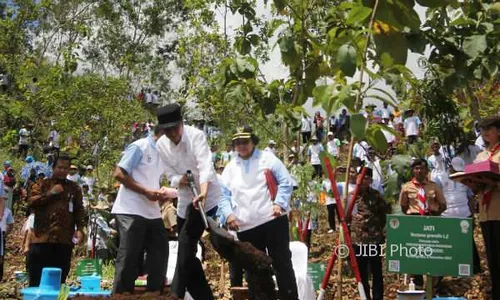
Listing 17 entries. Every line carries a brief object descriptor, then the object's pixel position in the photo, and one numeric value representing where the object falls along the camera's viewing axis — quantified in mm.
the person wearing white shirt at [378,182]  12867
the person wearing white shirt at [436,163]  12602
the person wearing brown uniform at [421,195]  9547
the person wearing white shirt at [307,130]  23375
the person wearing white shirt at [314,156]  19816
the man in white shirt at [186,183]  6223
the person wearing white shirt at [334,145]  20188
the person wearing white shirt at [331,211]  15067
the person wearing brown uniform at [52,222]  7578
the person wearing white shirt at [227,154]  17566
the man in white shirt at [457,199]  11456
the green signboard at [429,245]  6281
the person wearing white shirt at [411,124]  19483
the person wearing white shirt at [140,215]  6543
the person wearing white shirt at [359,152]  16244
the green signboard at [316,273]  8688
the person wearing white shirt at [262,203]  6969
